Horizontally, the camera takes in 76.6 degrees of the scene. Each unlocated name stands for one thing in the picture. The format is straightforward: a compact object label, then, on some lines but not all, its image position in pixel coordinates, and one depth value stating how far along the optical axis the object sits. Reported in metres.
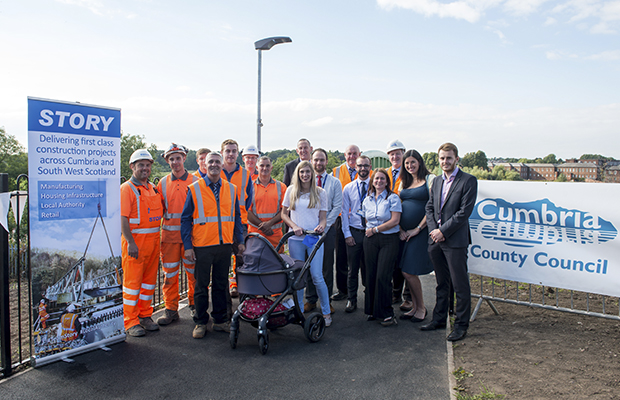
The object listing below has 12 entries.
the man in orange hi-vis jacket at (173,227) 5.00
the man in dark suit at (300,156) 6.65
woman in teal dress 4.99
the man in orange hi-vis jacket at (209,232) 4.48
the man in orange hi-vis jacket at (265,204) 5.56
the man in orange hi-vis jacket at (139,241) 4.58
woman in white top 4.76
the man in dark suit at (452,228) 4.48
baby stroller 4.07
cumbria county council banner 4.66
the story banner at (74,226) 3.84
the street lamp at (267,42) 9.79
